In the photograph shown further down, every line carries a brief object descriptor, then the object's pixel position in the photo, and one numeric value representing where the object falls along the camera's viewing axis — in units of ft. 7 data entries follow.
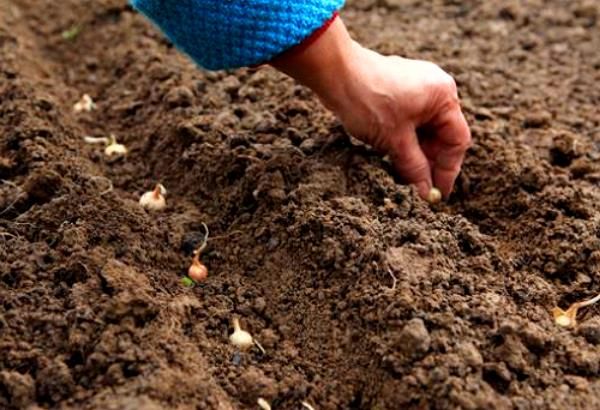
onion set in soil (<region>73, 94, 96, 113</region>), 4.66
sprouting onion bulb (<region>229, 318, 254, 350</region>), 3.71
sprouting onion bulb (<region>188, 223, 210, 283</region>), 3.87
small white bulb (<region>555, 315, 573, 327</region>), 3.75
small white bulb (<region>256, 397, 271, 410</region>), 3.58
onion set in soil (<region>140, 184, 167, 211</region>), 4.11
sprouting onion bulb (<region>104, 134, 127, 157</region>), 4.41
